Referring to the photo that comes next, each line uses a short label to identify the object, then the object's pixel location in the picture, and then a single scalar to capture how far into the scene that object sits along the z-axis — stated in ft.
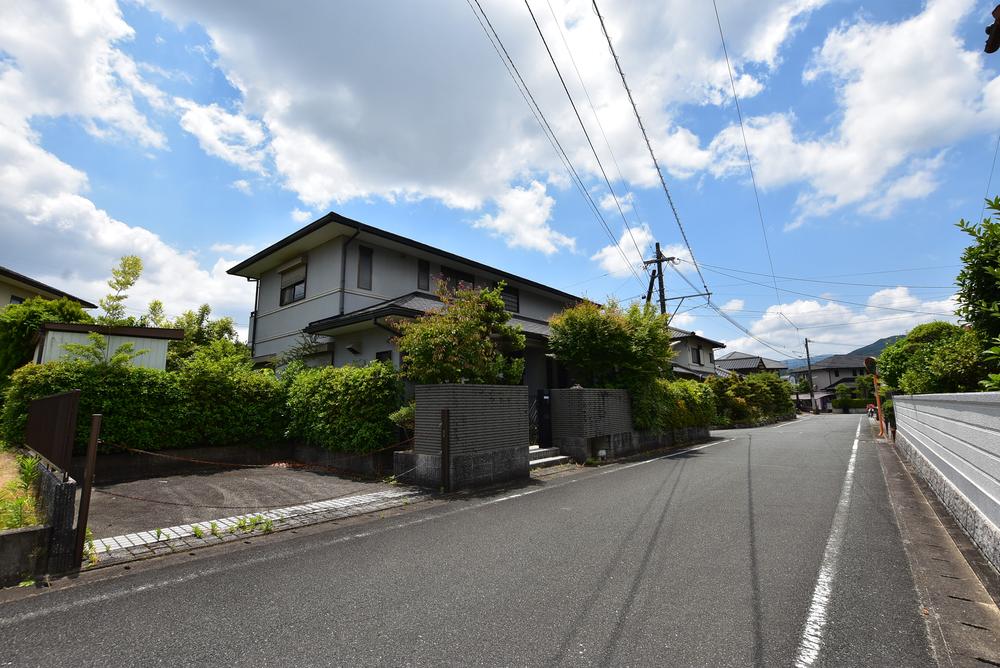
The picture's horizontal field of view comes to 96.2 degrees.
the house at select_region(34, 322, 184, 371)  31.09
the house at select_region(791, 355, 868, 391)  207.21
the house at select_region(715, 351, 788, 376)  156.71
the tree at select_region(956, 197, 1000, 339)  16.47
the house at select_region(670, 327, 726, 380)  87.71
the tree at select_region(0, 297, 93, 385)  38.04
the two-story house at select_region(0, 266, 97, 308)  57.00
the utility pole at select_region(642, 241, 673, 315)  64.90
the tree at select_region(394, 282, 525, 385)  27.07
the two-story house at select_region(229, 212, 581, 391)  40.29
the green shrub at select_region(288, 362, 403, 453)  27.99
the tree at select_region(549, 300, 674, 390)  41.81
